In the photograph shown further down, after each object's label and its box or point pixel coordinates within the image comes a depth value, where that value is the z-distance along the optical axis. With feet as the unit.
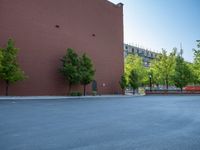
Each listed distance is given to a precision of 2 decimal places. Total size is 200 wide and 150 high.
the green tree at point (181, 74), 90.32
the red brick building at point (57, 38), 57.51
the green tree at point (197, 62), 82.51
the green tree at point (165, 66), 97.53
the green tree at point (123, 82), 85.36
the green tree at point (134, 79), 88.98
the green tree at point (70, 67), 63.79
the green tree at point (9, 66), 50.74
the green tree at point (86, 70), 67.74
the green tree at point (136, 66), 108.36
